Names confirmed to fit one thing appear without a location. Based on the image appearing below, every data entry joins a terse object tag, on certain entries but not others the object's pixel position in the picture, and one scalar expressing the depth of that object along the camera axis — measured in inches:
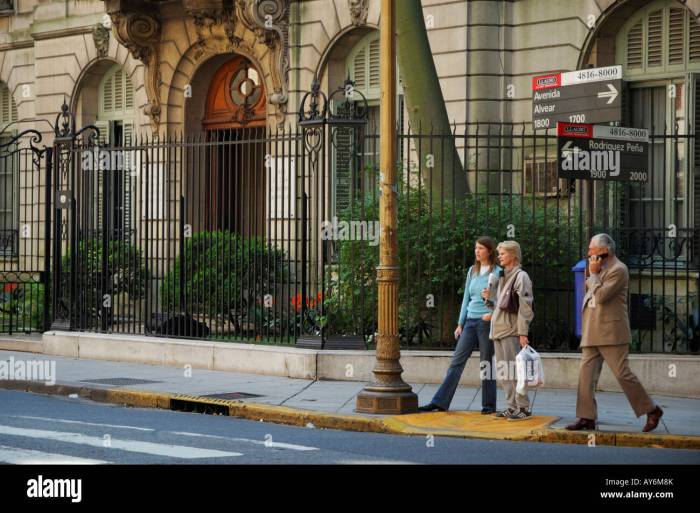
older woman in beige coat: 544.1
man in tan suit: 512.4
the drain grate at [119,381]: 677.9
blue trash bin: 640.4
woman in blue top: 568.4
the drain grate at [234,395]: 621.0
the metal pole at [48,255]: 842.2
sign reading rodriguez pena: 613.3
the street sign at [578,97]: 609.3
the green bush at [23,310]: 898.1
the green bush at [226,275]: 735.7
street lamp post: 561.0
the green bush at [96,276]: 805.9
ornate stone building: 842.8
